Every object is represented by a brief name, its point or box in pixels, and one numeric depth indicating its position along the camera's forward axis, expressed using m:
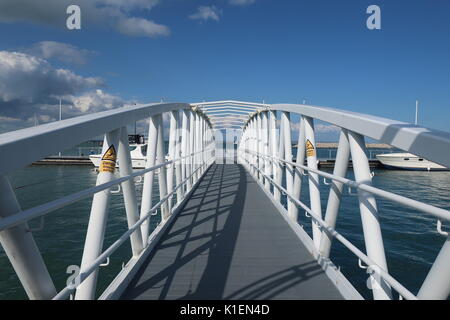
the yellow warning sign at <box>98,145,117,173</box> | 2.55
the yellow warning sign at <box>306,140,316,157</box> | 4.17
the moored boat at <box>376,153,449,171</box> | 38.84
